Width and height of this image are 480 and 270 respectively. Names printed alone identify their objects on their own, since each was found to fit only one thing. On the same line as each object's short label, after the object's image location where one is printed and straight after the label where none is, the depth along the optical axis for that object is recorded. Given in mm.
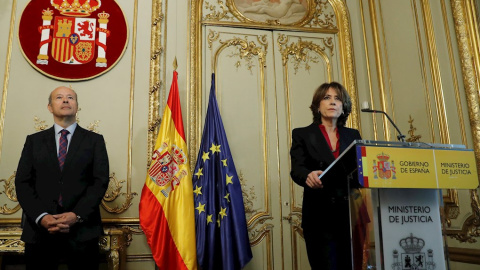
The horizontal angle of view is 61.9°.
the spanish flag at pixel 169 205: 3238
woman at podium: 1945
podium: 1528
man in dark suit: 2449
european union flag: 3307
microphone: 2031
